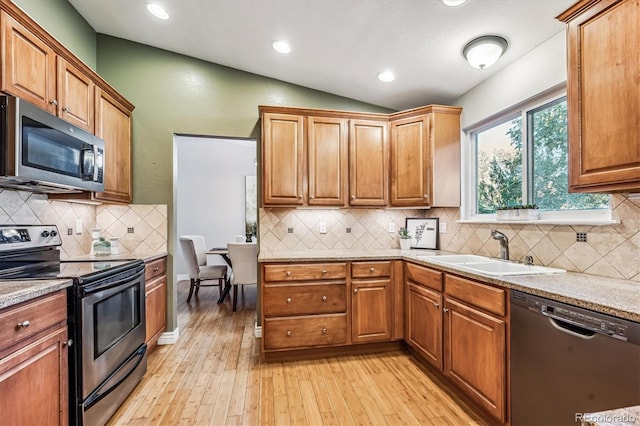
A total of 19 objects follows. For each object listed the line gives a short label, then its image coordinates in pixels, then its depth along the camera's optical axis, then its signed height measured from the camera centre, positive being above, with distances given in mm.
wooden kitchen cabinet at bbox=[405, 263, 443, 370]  2262 -796
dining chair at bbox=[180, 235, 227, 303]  4387 -796
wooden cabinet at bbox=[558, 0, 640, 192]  1330 +562
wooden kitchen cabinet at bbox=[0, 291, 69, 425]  1200 -645
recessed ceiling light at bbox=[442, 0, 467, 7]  1809 +1276
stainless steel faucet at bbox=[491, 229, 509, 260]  2266 -216
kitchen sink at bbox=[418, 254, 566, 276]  1865 -375
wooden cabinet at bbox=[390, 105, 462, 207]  2920 +559
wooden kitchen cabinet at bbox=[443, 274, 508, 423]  1663 -787
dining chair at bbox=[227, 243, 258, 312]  3871 -624
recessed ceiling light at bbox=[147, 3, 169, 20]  2406 +1668
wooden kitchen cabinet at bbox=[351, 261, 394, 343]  2717 -791
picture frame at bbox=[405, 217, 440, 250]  3227 -194
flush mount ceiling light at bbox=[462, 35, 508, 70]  2100 +1149
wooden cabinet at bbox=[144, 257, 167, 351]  2598 -767
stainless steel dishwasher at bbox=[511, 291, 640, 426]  1113 -627
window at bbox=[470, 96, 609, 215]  2111 +421
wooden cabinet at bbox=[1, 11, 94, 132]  1656 +883
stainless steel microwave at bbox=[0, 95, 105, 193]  1551 +380
